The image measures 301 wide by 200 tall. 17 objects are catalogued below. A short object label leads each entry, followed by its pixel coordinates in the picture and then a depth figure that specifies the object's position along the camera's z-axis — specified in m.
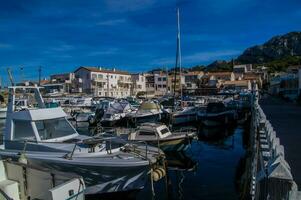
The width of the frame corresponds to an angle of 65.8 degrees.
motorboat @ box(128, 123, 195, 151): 15.93
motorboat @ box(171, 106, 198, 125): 28.53
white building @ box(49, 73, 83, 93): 70.32
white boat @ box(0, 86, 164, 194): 8.75
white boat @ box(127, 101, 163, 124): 28.13
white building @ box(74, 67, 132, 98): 71.34
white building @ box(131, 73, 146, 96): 82.17
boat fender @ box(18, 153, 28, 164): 7.91
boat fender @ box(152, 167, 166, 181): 9.15
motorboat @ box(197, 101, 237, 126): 28.15
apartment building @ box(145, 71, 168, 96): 82.59
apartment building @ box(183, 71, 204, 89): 94.55
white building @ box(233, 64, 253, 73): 116.88
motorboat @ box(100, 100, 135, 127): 28.53
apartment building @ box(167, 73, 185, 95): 80.99
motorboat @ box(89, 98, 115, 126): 30.86
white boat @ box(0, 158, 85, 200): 6.55
